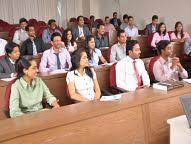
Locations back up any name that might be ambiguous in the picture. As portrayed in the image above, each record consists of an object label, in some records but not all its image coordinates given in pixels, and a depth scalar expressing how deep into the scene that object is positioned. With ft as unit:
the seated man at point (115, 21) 22.96
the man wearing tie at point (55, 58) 10.44
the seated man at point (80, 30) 18.56
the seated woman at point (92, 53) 11.21
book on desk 5.66
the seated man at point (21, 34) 16.53
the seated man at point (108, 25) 20.84
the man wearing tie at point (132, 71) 8.52
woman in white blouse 7.45
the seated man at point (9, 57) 9.30
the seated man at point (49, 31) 16.59
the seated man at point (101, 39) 14.84
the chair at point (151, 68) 9.06
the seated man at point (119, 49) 12.25
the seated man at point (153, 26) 19.45
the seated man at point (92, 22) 22.56
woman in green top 6.29
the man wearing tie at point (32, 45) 13.91
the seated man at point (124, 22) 21.83
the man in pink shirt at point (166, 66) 8.93
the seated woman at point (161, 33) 15.69
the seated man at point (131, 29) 20.20
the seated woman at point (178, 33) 16.27
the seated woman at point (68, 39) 13.23
